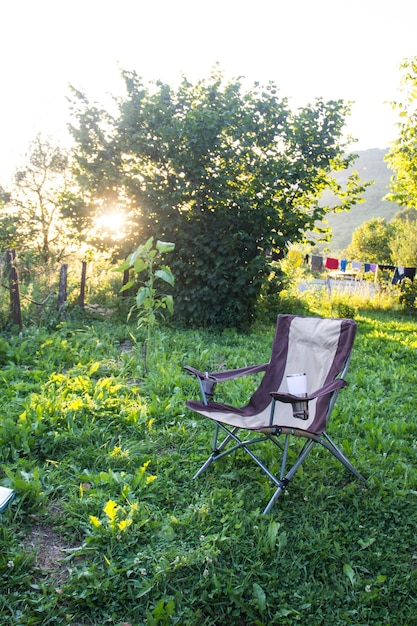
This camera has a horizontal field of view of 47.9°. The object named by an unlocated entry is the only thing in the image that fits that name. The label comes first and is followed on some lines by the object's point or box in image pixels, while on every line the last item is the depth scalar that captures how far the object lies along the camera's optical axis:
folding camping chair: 2.36
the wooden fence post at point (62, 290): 5.99
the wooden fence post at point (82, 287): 6.64
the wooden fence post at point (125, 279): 7.88
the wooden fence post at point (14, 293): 5.27
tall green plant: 3.79
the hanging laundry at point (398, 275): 12.25
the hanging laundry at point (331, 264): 12.77
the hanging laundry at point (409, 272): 12.18
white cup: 2.71
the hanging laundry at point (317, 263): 12.52
